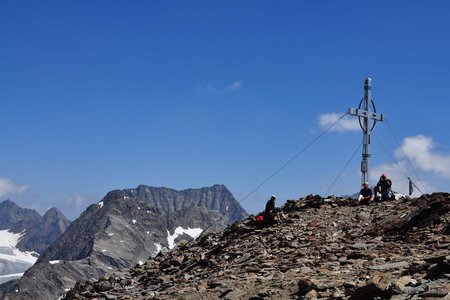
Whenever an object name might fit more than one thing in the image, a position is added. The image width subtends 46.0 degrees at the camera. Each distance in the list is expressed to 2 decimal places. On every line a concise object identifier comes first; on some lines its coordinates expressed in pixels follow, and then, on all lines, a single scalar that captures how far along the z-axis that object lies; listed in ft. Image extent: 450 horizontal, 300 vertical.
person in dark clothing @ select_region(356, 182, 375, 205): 99.66
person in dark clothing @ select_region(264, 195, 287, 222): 93.61
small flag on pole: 108.03
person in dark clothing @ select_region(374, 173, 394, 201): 100.22
